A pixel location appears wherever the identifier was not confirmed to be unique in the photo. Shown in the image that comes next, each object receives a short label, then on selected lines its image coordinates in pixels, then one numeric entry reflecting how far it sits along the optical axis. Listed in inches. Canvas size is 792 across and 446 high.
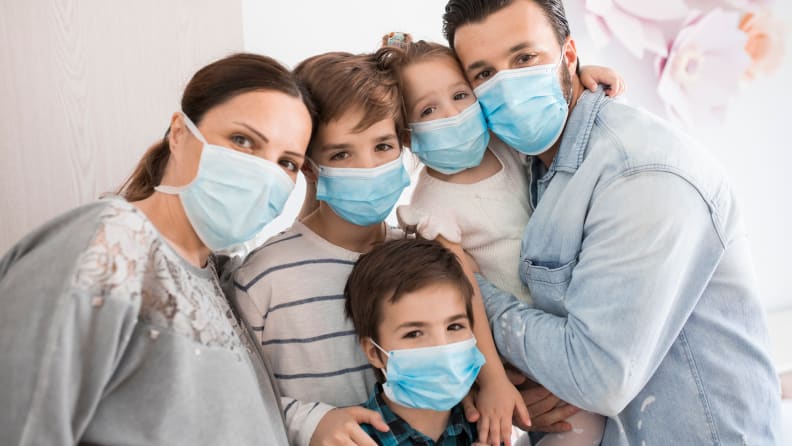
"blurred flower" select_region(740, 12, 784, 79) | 124.9
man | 51.3
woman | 37.3
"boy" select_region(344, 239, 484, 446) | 54.8
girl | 62.4
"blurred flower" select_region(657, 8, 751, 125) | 120.9
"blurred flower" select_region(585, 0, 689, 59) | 114.1
